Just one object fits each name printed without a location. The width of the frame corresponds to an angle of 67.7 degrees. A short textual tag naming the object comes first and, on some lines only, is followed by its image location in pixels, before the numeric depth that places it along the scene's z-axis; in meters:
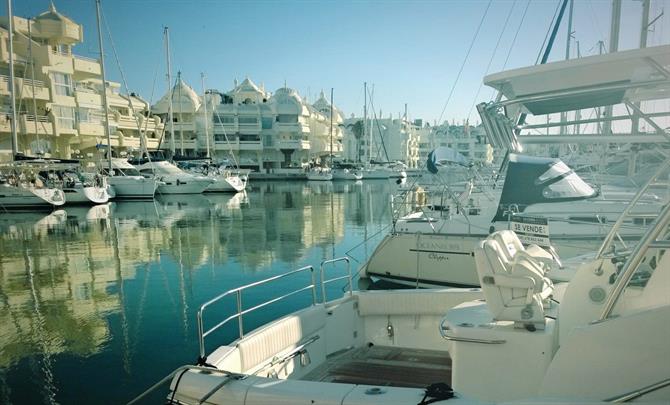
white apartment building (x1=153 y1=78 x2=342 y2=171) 74.31
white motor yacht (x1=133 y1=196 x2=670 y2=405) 3.23
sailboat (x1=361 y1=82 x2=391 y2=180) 74.31
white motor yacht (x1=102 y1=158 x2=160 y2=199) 44.84
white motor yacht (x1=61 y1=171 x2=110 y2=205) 39.88
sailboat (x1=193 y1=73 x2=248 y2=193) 50.09
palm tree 98.66
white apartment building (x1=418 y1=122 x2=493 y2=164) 102.00
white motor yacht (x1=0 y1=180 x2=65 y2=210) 36.41
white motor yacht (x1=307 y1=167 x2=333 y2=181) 70.56
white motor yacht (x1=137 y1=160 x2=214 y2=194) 49.59
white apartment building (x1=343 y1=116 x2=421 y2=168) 98.72
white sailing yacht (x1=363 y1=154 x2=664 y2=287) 12.00
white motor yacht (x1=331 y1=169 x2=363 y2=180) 72.50
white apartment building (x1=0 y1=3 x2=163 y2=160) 44.33
